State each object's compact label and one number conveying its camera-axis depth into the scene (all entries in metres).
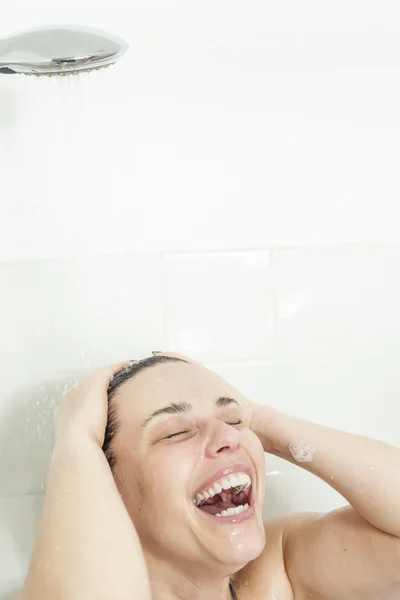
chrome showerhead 1.01
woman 0.86
